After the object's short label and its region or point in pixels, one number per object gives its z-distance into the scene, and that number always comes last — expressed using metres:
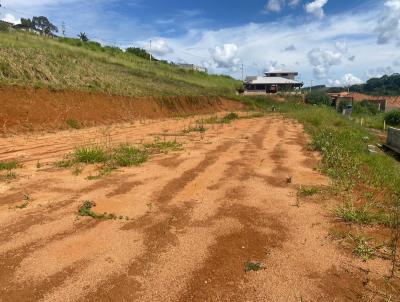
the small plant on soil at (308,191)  6.55
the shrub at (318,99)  51.84
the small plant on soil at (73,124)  16.14
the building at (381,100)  56.47
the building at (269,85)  68.12
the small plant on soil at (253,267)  3.98
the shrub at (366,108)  47.53
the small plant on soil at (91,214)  5.33
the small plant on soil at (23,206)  5.63
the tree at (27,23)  77.01
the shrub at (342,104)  48.94
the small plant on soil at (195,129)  15.74
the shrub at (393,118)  32.81
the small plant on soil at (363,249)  4.27
